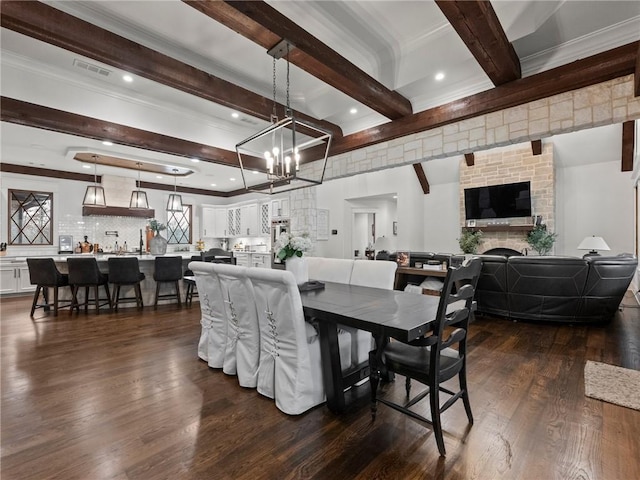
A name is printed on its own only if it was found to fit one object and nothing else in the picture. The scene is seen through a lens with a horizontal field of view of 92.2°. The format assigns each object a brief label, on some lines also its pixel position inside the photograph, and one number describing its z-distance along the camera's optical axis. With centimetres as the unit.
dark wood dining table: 166
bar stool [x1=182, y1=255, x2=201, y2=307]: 581
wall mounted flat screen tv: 687
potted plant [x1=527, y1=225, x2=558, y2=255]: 641
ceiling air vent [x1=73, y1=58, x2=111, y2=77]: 311
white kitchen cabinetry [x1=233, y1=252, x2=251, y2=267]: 907
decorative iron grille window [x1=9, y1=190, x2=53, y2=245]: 707
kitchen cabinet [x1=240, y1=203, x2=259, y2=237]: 913
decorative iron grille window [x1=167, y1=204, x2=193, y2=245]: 939
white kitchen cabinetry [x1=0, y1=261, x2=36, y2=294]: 653
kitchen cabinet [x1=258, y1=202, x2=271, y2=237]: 883
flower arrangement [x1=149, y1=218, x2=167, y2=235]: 592
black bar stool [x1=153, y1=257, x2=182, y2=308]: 535
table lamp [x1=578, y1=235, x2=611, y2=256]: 555
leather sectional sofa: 392
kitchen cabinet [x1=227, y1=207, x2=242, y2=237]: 976
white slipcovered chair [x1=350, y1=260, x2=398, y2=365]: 258
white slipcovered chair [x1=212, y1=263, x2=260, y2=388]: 244
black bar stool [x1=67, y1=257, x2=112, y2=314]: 485
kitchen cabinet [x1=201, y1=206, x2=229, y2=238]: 1002
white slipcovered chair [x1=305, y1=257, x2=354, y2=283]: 337
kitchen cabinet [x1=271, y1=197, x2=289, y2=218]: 809
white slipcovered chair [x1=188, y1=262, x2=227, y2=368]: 280
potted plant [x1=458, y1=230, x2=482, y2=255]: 746
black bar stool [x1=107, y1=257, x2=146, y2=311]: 501
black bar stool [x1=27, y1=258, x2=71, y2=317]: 482
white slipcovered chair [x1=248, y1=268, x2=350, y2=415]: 208
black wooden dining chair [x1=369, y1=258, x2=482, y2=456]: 169
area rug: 227
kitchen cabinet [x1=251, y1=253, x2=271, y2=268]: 842
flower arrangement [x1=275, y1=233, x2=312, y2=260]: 272
